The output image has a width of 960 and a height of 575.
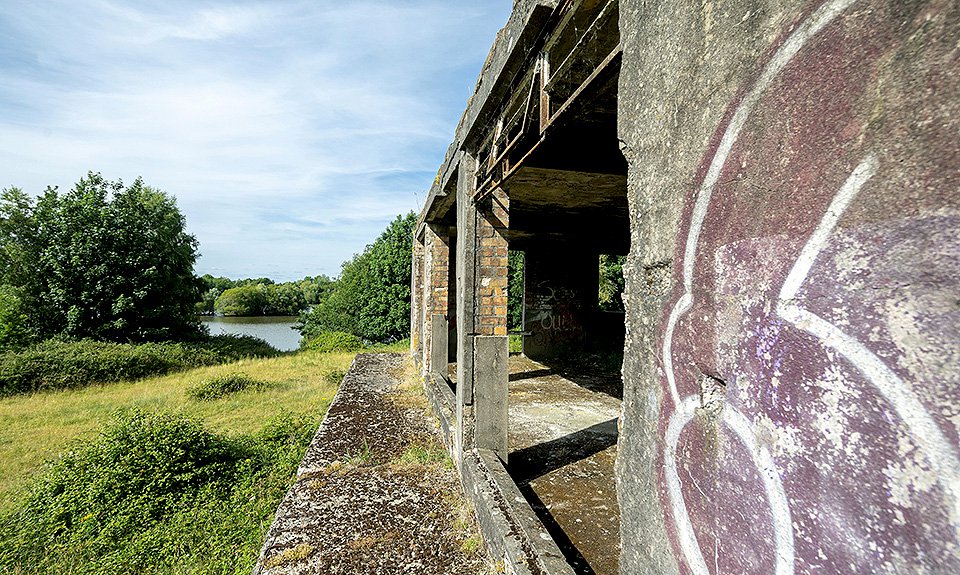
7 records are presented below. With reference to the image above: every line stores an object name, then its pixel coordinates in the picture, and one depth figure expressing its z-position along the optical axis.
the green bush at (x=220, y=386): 12.45
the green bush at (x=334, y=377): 13.52
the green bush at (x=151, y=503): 4.48
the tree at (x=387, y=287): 20.38
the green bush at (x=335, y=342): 20.08
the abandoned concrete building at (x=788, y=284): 0.65
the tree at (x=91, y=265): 17.78
